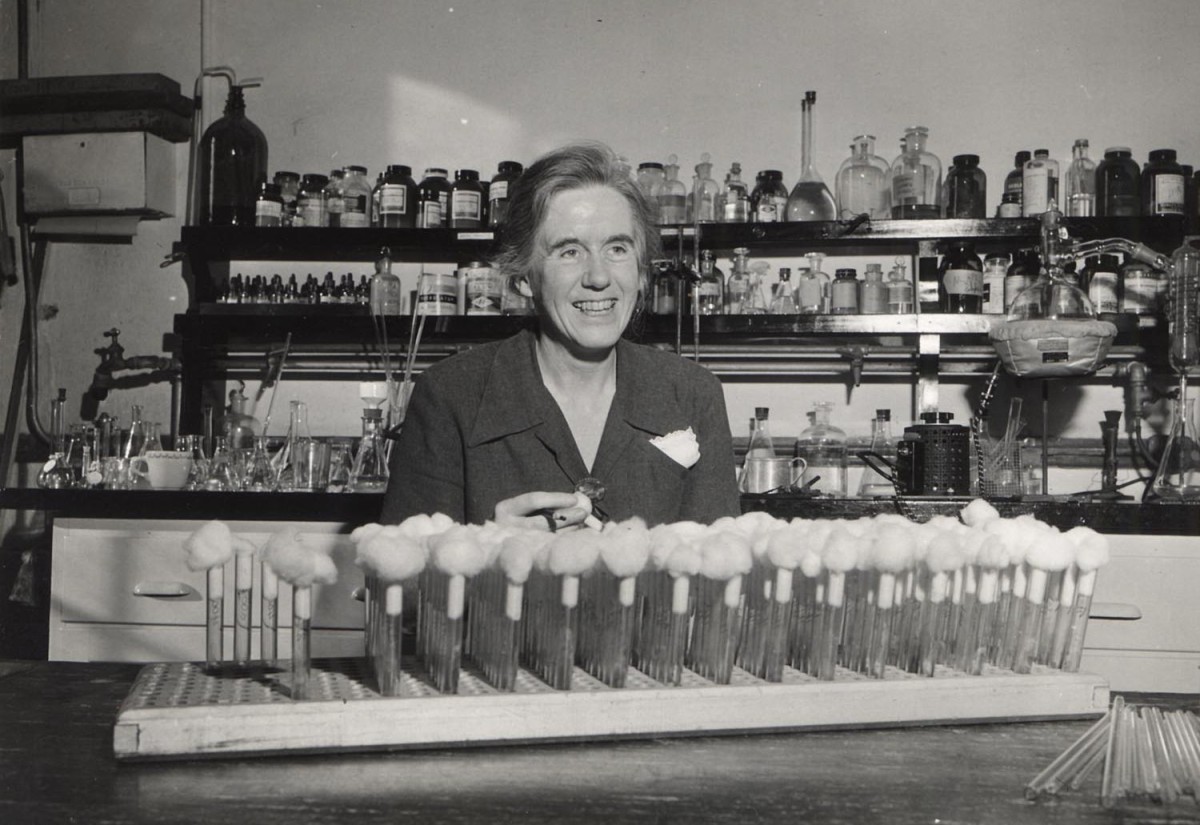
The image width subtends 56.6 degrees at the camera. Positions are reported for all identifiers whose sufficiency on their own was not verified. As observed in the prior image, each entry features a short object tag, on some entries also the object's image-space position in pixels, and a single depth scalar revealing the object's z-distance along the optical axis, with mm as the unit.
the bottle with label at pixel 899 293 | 3027
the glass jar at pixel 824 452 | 3018
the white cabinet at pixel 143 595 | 2539
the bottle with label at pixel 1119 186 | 2977
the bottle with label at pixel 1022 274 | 2938
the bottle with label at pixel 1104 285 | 2896
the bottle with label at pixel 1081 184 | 2988
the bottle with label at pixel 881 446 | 3027
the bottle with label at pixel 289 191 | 3244
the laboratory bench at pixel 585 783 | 834
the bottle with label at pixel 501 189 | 3107
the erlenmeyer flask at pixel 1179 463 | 2773
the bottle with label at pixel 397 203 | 3166
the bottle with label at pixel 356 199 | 3186
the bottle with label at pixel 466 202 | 3111
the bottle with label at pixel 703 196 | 3141
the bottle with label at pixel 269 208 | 3172
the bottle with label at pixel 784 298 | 3045
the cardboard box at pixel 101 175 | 3326
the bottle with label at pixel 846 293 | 3016
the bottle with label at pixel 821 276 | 3096
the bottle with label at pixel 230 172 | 3217
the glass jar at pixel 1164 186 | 2914
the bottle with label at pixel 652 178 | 3172
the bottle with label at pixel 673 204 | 3131
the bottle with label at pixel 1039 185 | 2955
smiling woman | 1780
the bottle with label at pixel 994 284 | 2977
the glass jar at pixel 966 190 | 3041
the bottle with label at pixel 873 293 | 3041
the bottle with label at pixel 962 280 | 2969
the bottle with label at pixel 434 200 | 3133
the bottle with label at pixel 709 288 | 3066
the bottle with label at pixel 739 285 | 3115
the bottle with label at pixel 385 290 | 3160
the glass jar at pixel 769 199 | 3092
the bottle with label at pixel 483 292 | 3088
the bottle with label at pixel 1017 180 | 3021
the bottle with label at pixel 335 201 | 3209
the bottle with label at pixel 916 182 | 3035
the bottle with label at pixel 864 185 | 3101
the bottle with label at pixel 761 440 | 3014
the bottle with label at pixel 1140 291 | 2918
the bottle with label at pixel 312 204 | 3203
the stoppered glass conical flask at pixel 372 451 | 2949
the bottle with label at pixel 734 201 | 3123
